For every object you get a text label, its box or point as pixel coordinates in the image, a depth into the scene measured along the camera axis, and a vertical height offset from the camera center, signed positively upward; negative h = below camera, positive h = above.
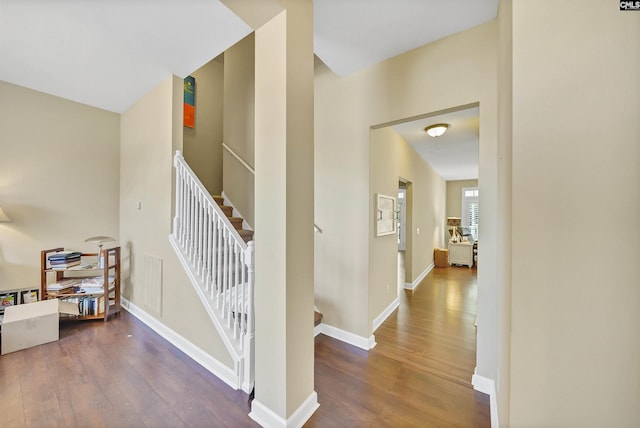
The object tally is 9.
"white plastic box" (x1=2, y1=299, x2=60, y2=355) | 2.17 -1.11
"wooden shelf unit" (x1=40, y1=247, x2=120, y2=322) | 2.71 -0.83
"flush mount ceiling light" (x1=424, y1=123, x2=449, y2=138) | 3.11 +1.17
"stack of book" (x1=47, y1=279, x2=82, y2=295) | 2.71 -0.89
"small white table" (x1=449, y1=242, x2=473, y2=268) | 6.28 -1.08
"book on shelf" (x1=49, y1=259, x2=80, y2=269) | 2.73 -0.62
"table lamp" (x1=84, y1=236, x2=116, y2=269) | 2.74 -0.50
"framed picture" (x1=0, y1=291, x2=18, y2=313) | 2.60 -0.98
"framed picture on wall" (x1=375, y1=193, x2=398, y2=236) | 2.67 -0.01
